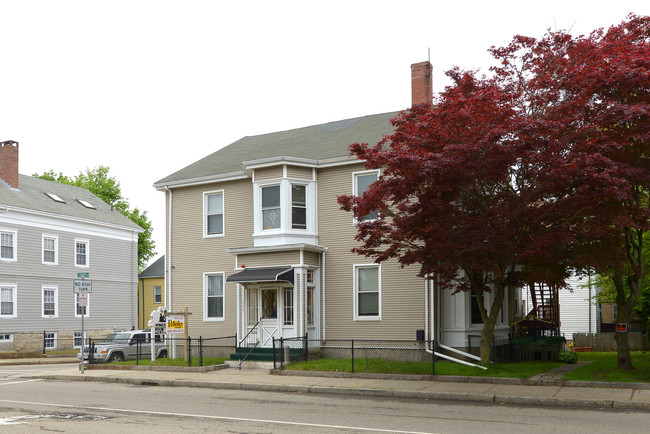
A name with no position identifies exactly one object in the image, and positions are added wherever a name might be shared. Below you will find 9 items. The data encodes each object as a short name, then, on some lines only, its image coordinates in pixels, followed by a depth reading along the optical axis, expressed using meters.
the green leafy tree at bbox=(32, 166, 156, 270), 62.09
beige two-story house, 22.02
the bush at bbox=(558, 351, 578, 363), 21.66
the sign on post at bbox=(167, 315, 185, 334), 23.16
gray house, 36.19
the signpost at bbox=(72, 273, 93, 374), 21.44
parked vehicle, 26.34
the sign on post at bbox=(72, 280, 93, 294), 21.50
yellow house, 55.53
